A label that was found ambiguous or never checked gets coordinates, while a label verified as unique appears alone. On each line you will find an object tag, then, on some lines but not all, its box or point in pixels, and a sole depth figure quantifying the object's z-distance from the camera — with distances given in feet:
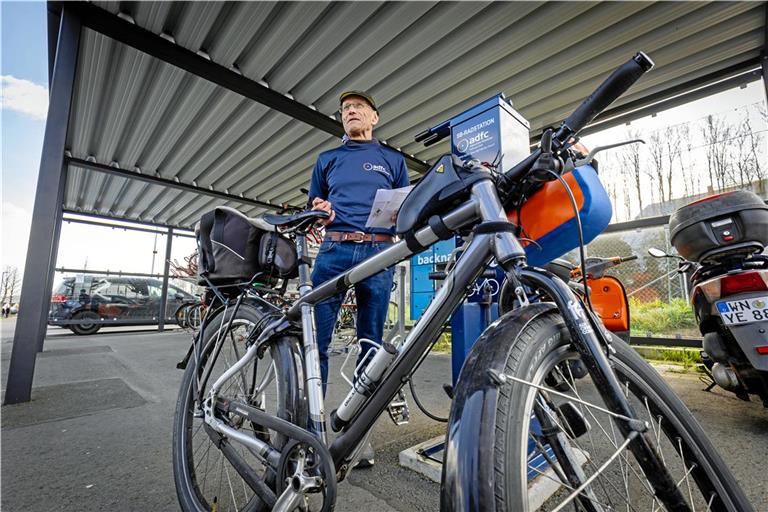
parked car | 27.76
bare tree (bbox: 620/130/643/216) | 21.81
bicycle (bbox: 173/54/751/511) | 1.82
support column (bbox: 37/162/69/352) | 18.34
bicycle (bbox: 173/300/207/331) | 23.80
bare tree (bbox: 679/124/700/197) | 19.31
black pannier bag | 4.45
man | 5.45
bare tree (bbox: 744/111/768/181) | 17.20
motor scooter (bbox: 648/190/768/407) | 5.63
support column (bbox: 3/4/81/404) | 9.09
